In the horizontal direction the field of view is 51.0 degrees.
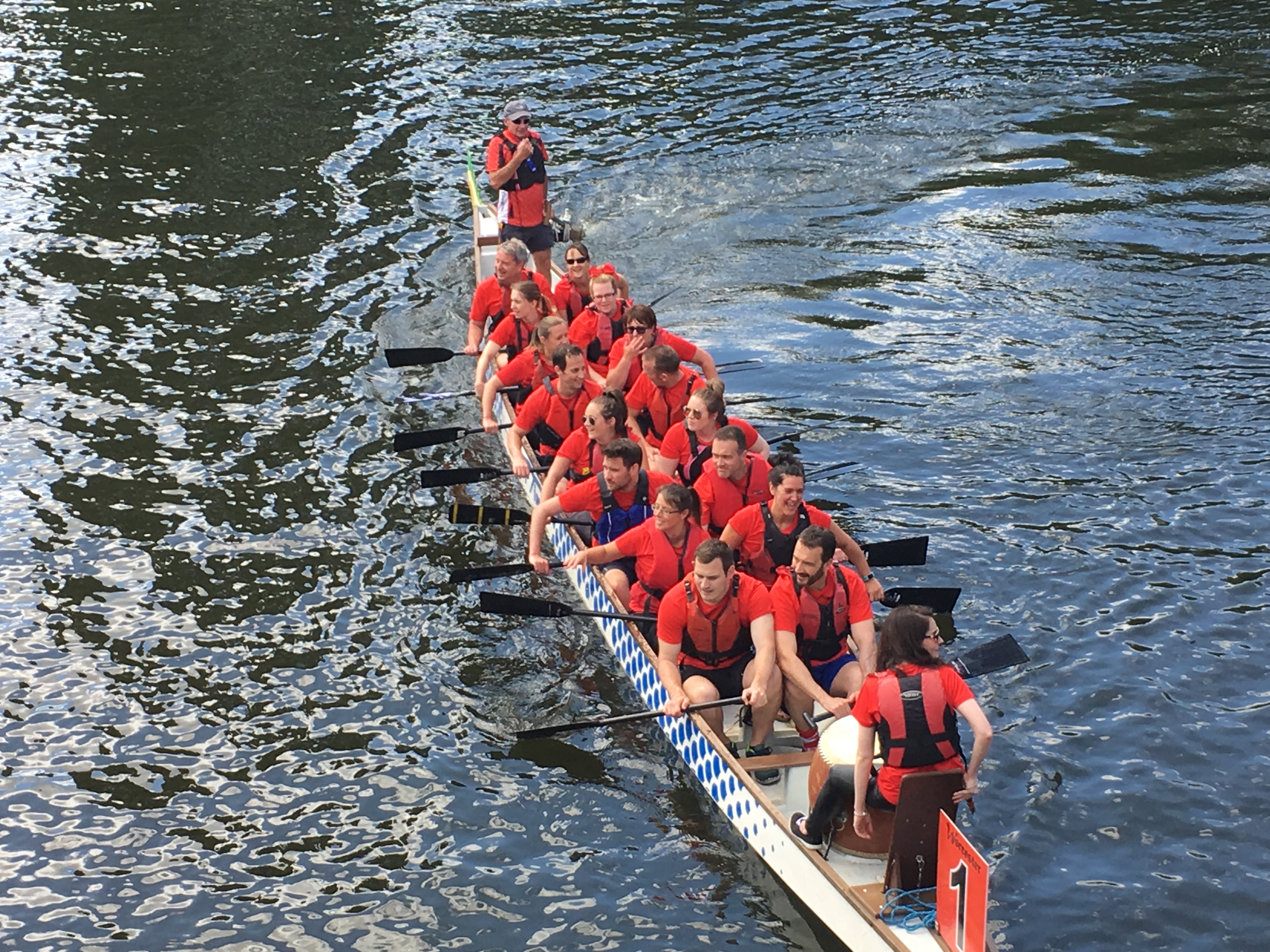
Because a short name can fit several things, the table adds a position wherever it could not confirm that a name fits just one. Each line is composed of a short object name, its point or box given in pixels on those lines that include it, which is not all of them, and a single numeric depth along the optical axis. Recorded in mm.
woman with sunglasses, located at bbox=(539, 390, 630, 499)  12172
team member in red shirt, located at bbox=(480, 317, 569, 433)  14422
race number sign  7449
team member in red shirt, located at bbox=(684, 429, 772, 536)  11484
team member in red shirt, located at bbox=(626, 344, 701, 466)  12953
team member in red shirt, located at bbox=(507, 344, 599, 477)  13234
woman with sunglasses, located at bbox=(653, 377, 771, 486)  11750
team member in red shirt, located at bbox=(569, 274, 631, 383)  14656
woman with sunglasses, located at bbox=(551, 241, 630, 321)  15438
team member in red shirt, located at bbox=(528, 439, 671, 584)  11422
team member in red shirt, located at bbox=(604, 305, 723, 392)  13430
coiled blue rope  8031
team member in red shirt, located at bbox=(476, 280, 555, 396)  14750
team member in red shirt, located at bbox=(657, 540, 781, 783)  9719
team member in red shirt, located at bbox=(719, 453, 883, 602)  10680
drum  8578
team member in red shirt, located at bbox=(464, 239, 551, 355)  16297
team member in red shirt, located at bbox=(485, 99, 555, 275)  17984
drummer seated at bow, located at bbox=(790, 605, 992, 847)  7902
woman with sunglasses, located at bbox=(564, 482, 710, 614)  10516
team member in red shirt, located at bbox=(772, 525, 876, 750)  9789
